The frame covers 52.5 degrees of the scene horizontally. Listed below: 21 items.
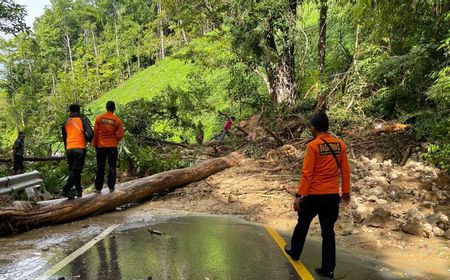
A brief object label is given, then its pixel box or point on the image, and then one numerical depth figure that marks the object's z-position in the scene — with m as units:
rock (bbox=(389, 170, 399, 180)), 10.27
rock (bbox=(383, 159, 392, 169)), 11.11
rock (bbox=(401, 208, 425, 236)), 7.54
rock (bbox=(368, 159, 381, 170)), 11.13
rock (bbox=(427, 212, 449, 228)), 7.66
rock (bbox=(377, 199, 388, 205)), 8.95
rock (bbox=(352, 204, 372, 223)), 8.34
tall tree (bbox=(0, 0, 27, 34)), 18.86
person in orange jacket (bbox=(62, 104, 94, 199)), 8.85
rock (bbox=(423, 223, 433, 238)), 7.43
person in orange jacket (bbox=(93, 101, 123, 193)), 9.48
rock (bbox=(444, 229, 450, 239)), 7.37
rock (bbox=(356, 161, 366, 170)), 11.31
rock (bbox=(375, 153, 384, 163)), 11.96
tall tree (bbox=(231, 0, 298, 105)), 17.62
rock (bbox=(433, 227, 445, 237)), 7.45
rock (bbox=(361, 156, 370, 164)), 11.64
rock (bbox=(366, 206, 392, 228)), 8.09
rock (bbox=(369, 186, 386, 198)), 9.36
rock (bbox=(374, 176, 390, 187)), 9.91
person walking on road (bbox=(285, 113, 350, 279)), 5.59
